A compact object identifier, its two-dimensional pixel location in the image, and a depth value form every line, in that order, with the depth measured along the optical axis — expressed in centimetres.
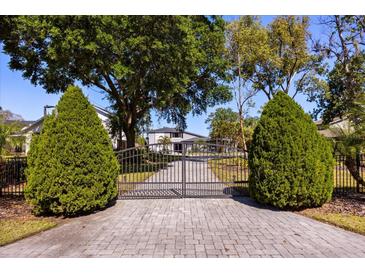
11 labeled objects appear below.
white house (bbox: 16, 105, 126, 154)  2390
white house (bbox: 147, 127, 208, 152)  5051
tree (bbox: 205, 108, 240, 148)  3103
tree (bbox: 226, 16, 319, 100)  1627
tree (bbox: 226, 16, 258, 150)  1598
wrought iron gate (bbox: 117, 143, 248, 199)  731
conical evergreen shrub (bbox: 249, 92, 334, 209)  568
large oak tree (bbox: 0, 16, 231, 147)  996
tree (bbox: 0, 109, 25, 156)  642
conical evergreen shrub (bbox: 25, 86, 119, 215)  533
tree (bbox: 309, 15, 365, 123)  873
